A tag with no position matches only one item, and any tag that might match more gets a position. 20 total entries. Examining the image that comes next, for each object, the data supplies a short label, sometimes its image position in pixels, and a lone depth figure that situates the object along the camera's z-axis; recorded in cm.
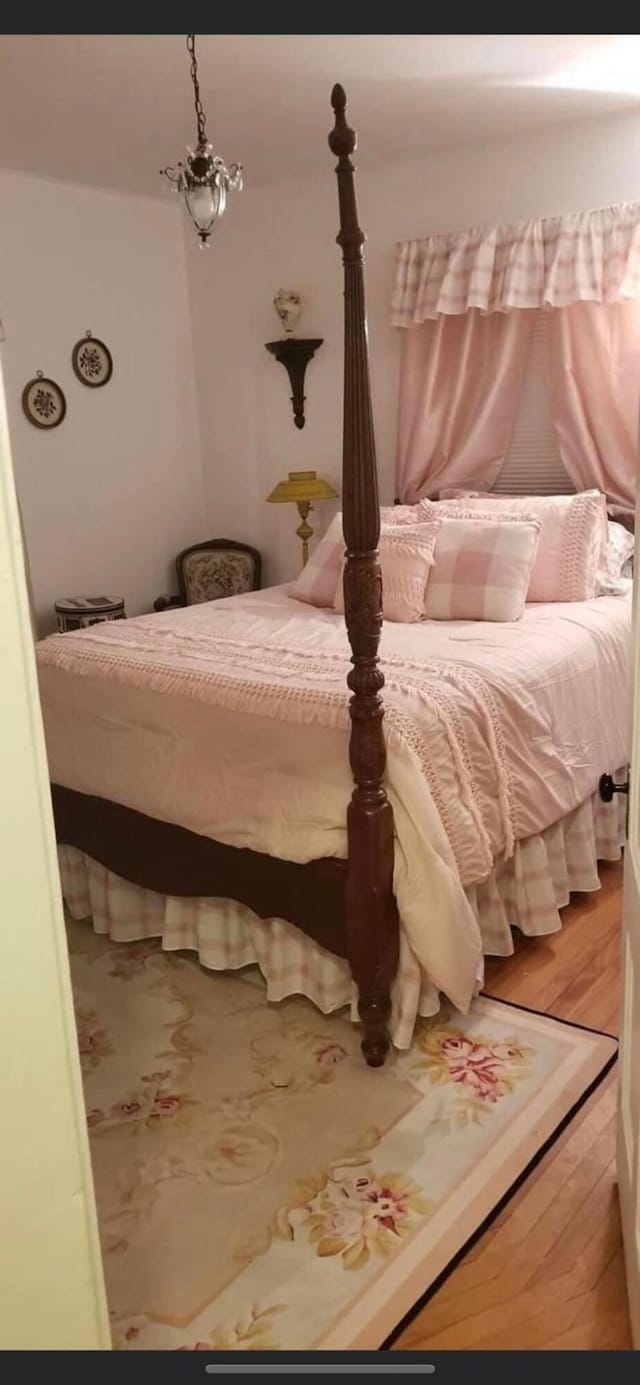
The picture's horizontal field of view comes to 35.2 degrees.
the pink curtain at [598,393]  370
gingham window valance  361
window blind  396
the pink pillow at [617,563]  348
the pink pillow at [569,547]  340
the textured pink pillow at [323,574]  366
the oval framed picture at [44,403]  436
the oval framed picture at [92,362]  454
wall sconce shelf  459
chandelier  271
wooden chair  504
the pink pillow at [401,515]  378
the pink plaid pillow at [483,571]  323
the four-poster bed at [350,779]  221
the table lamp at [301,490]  445
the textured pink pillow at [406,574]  332
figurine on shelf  456
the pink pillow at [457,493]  407
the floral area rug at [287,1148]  172
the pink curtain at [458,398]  399
